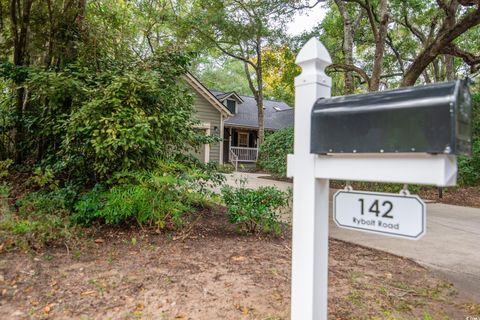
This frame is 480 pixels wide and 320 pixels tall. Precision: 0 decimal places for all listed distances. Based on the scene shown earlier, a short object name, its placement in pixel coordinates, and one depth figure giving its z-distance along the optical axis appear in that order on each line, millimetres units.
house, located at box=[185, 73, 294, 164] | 17719
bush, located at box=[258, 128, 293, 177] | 11242
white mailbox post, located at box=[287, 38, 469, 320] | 1635
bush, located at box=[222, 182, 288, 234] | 4160
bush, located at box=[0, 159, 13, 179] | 4766
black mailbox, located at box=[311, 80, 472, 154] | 1162
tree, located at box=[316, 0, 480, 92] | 7004
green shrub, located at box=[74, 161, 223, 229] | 3773
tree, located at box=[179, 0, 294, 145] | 13914
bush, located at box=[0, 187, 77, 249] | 3320
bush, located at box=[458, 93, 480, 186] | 9297
